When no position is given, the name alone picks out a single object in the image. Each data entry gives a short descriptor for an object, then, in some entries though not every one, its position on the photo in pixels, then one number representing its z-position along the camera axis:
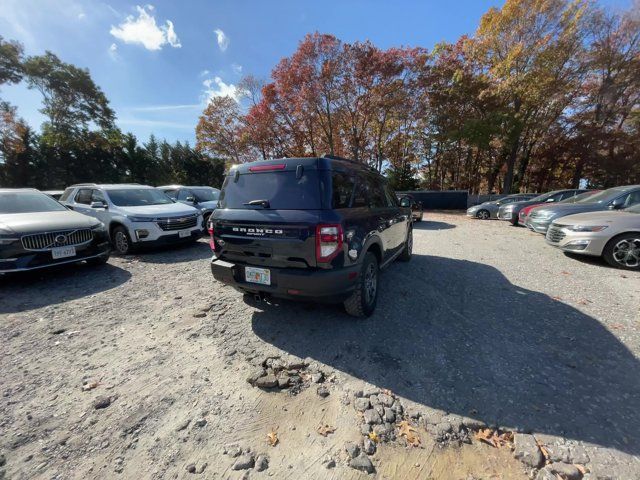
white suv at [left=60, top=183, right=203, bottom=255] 6.17
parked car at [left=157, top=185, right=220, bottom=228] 9.23
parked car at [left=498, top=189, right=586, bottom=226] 10.66
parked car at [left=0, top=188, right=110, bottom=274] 4.10
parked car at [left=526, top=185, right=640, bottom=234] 6.15
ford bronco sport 2.66
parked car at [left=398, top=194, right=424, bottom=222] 11.98
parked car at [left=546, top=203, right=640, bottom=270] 4.91
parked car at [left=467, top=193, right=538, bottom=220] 13.83
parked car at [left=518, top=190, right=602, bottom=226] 8.73
